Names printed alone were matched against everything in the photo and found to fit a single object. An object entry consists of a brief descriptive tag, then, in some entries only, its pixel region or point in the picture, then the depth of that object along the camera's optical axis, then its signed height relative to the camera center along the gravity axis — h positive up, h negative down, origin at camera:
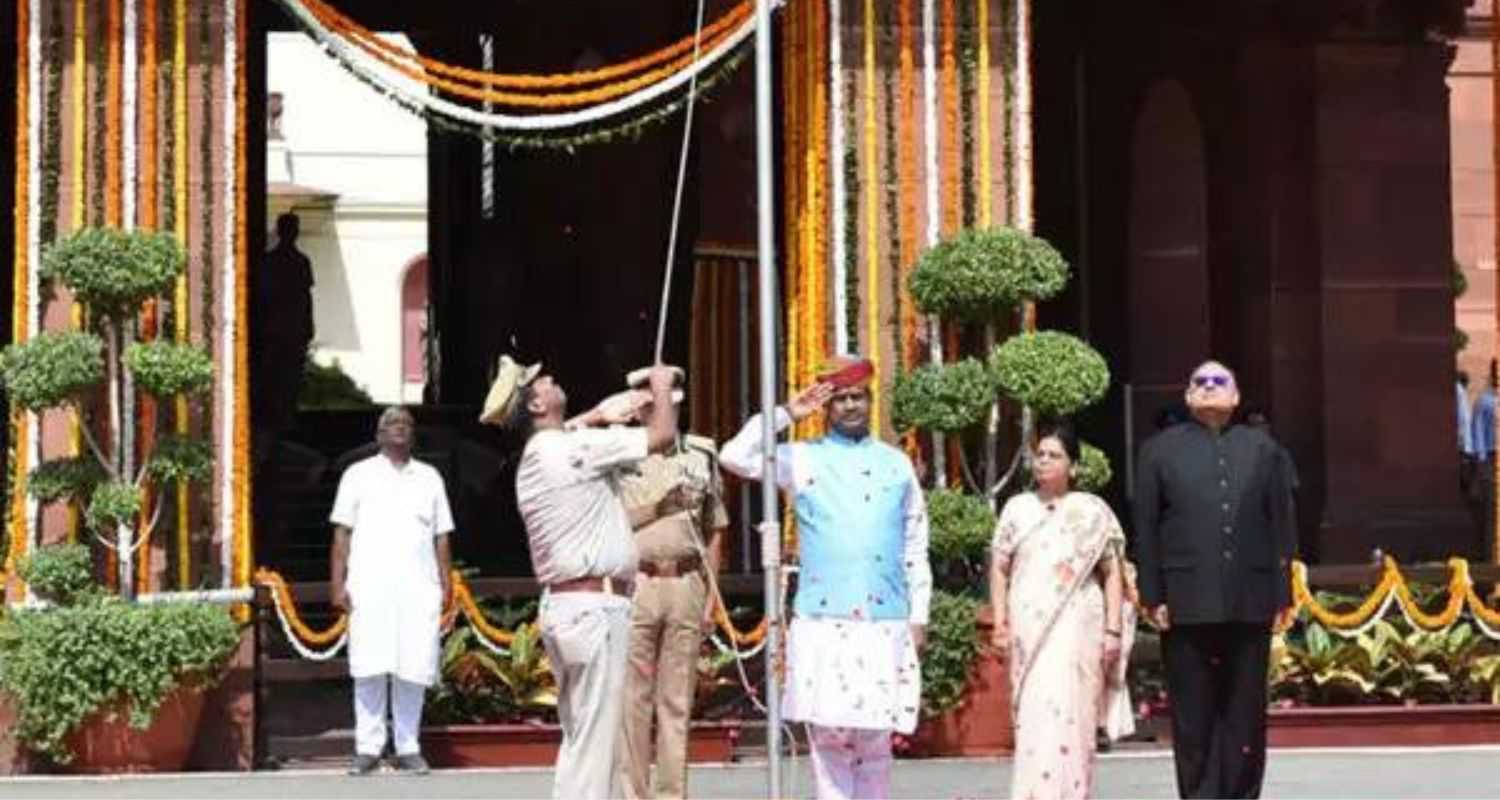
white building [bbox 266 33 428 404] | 54.59 +4.78
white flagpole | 12.14 +0.45
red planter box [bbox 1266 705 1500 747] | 17.16 -1.28
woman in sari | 13.01 -0.57
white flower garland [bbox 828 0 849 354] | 16.97 +1.71
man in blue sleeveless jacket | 12.25 -0.39
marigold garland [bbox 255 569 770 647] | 16.83 -0.64
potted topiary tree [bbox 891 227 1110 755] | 16.52 +0.42
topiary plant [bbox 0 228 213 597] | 15.96 +0.58
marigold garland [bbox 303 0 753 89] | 17.11 +2.29
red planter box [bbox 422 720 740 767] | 16.84 -1.30
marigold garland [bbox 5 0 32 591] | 16.44 +1.21
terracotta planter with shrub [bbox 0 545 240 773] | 15.86 -0.84
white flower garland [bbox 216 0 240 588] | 16.52 +0.85
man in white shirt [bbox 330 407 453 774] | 16.33 -0.44
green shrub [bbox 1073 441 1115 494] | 16.45 +0.07
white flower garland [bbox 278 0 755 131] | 17.09 +2.10
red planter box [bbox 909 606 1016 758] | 16.72 -1.22
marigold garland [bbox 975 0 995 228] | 17.02 +1.86
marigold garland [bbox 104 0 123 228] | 16.48 +1.89
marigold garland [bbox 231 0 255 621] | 16.55 +0.56
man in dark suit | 13.43 -0.36
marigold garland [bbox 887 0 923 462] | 16.97 +1.45
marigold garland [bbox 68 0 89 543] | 16.38 +1.85
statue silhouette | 25.61 +1.34
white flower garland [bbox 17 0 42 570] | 16.42 +1.36
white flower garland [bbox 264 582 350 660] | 16.80 -0.76
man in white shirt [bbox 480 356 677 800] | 12.23 -0.30
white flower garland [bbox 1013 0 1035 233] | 17.06 +1.90
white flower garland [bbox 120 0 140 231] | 16.50 +1.90
